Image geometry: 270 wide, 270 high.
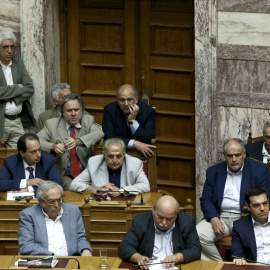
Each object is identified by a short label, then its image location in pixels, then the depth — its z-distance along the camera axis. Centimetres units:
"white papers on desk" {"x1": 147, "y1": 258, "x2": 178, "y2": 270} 1283
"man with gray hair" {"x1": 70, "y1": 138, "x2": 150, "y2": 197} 1620
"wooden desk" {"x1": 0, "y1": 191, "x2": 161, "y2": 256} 1465
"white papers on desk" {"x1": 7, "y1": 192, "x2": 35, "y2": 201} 1552
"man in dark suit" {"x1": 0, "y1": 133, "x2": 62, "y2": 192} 1609
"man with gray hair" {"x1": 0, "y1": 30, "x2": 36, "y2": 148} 1839
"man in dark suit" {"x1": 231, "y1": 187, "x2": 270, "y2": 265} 1416
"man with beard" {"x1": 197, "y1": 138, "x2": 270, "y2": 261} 1562
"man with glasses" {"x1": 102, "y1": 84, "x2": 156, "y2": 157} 1752
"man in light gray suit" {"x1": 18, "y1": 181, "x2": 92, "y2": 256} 1414
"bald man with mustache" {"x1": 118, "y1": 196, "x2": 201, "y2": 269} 1359
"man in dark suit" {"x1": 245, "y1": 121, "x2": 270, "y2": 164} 1689
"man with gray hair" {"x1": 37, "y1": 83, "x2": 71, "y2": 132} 1830
